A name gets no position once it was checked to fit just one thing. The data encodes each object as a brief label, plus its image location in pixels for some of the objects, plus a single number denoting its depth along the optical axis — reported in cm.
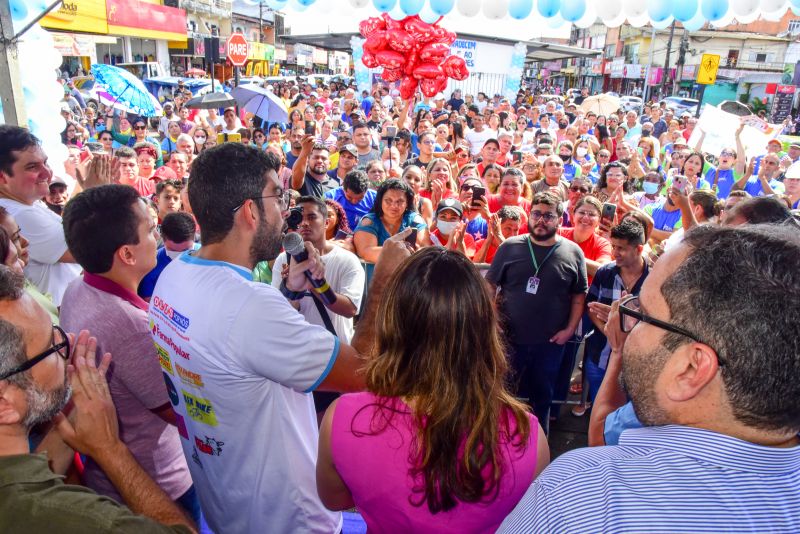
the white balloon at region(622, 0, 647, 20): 773
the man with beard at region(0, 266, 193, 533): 97
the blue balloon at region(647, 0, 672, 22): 732
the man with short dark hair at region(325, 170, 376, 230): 525
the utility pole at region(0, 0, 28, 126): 398
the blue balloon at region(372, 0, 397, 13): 761
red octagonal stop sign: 1356
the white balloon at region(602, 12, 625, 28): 793
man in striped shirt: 87
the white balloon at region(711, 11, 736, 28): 714
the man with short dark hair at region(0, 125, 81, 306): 301
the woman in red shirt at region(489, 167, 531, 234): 533
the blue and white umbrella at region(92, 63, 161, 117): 962
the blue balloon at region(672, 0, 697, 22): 723
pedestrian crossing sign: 1298
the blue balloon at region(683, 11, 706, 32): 769
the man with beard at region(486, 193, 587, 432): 361
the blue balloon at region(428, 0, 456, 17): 787
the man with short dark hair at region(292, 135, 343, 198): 576
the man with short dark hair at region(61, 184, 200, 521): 179
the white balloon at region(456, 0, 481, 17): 799
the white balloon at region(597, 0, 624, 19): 782
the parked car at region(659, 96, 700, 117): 2217
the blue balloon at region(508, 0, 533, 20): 782
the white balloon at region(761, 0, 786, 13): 687
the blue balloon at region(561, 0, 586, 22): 768
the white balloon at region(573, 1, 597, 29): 808
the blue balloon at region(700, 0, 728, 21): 696
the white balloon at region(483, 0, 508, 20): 794
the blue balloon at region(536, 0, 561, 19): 767
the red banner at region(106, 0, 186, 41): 2314
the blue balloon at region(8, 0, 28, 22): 400
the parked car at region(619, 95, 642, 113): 2300
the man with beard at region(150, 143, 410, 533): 147
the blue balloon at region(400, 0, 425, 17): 771
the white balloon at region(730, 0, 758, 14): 689
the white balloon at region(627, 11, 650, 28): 793
